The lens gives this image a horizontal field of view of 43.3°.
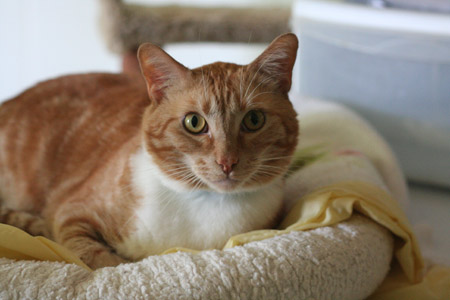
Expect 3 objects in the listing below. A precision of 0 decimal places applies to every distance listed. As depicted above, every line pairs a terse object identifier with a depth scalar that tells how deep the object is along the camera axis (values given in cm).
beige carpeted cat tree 274
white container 207
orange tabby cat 130
